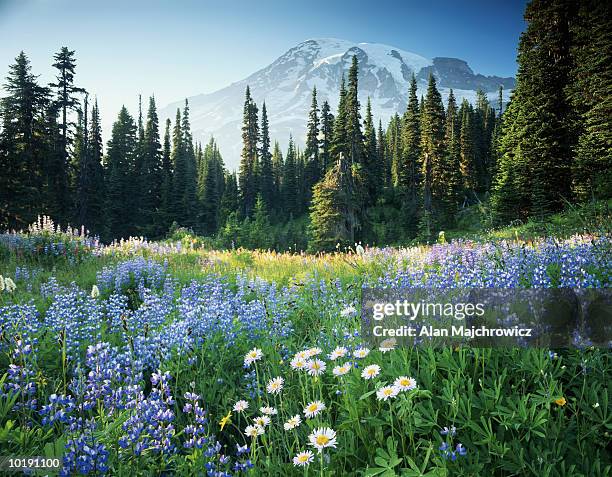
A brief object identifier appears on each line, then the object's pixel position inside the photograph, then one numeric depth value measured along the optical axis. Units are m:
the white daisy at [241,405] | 2.36
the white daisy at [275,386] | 2.46
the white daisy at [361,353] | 2.61
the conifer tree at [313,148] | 59.50
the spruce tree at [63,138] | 33.50
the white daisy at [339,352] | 2.65
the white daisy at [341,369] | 2.35
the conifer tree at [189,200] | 50.53
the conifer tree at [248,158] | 57.25
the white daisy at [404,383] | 2.08
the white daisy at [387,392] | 2.08
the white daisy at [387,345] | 2.81
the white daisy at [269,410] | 2.34
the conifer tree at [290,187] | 63.56
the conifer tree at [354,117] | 36.81
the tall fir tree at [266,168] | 65.12
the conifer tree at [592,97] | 20.00
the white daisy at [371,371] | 2.35
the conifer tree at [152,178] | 47.72
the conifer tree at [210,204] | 56.34
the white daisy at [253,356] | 2.76
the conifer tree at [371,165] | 43.03
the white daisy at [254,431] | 2.11
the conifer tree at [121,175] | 44.59
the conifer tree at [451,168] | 39.19
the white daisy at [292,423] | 2.16
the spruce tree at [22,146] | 26.97
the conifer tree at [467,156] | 50.69
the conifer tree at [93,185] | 35.93
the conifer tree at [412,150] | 43.36
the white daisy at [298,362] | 2.65
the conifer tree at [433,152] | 38.06
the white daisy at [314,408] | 2.14
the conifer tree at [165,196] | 48.22
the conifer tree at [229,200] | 57.59
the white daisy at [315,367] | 2.42
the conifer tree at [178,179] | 49.16
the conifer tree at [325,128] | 57.06
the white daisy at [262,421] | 2.23
